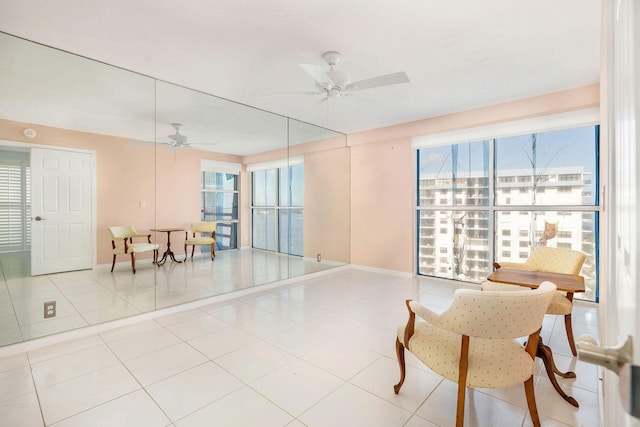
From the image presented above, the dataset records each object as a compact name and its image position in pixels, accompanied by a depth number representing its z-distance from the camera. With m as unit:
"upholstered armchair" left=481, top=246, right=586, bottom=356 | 2.50
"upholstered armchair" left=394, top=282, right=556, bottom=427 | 1.49
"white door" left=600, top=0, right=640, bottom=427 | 0.37
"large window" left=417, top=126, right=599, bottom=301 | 3.85
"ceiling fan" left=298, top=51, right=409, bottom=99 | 2.63
